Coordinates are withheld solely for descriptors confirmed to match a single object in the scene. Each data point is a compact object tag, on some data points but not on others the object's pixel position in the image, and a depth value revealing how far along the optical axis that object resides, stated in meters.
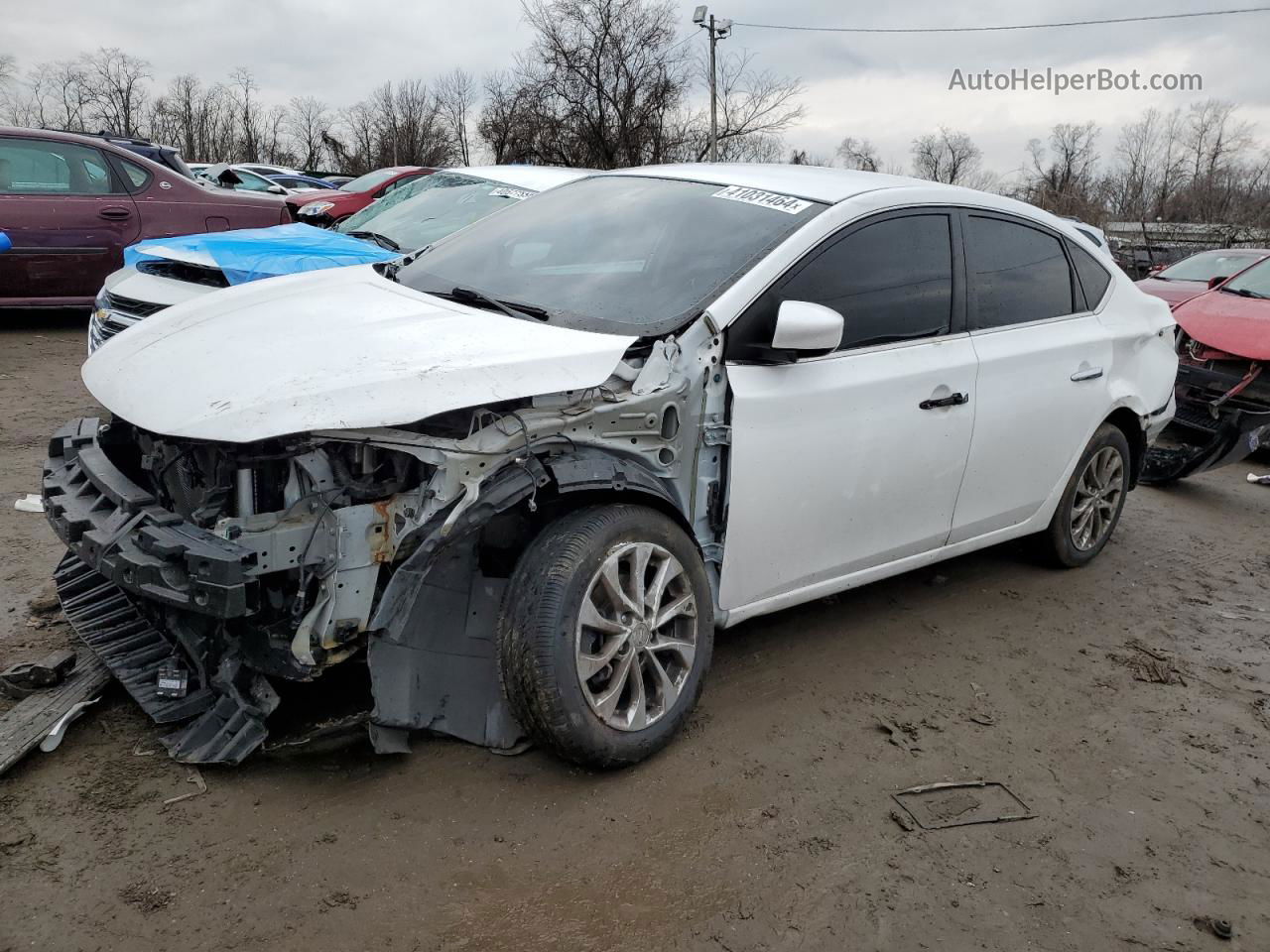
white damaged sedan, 2.65
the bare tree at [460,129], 43.91
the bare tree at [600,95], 32.25
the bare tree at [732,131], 36.09
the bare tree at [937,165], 51.41
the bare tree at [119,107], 45.66
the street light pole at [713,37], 29.66
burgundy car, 8.27
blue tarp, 5.47
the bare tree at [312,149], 47.31
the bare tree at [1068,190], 31.88
